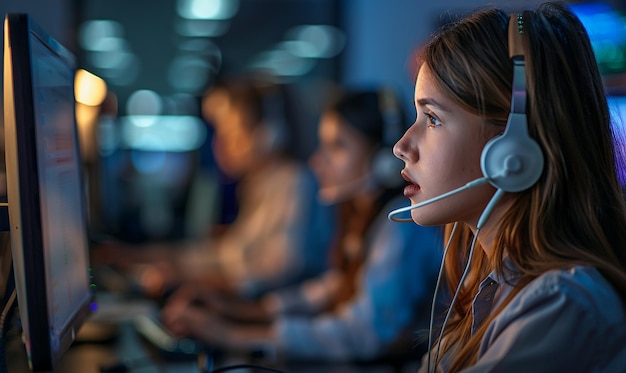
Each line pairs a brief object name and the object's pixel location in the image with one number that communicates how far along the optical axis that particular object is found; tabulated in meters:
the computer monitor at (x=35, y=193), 1.84
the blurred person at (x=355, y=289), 2.85
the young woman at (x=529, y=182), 1.84
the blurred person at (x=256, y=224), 4.38
